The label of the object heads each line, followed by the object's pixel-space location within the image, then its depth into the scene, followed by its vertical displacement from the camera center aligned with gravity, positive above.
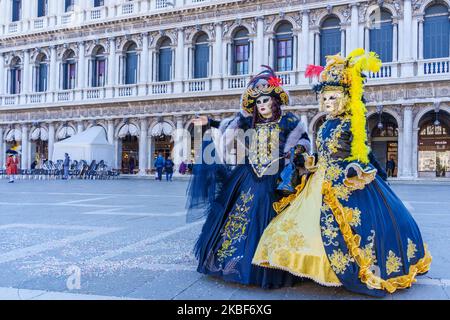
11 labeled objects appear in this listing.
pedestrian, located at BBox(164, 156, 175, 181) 21.62 -0.02
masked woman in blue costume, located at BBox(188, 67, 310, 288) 3.45 -0.14
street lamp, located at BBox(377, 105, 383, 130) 19.18 +2.32
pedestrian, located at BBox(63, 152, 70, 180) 21.38 +0.12
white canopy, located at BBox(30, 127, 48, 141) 27.51 +1.86
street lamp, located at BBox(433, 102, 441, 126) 18.40 +2.30
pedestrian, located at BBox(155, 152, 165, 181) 21.45 +0.11
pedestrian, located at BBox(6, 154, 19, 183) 19.22 -0.05
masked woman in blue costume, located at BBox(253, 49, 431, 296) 3.16 -0.34
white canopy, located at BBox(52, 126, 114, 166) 21.55 +0.85
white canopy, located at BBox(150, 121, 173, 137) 23.81 +1.90
